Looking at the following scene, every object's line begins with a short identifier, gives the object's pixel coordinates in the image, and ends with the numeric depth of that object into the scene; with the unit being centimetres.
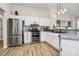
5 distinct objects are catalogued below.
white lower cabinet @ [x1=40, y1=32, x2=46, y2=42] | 323
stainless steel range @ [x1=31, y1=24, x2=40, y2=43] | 324
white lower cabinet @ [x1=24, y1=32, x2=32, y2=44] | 320
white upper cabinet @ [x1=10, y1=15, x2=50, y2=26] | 327
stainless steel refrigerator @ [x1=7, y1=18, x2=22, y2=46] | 273
